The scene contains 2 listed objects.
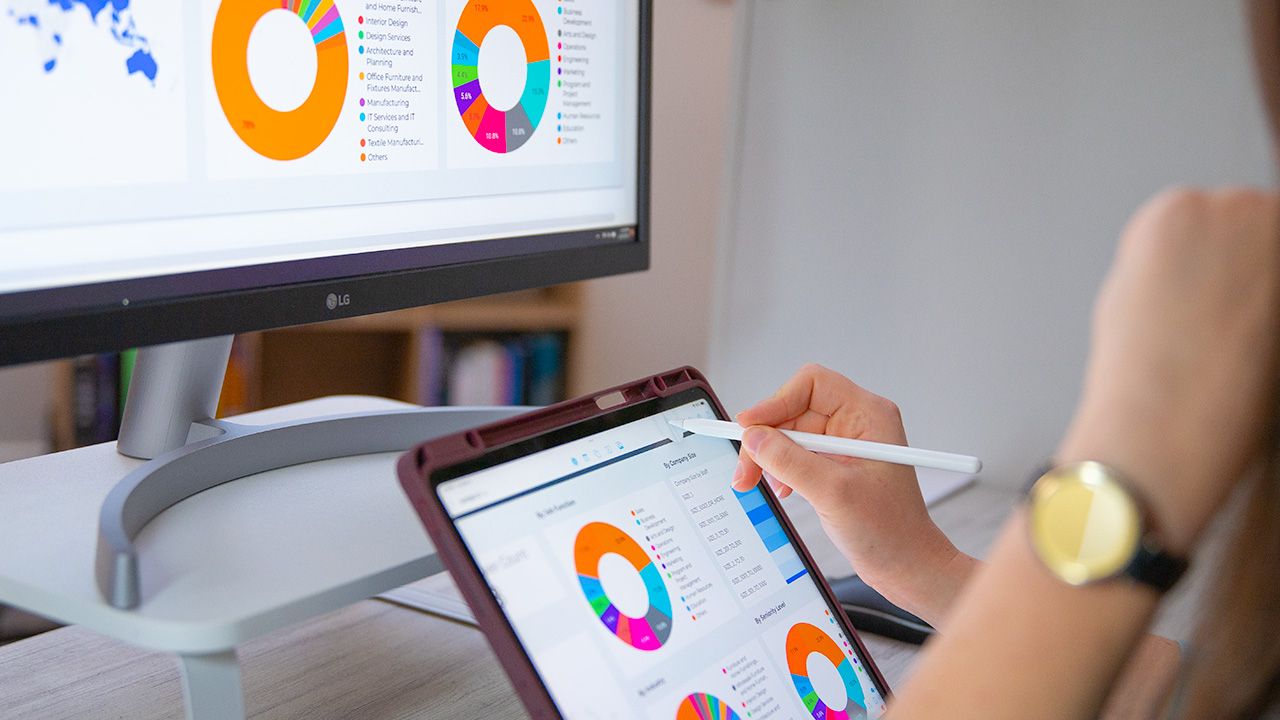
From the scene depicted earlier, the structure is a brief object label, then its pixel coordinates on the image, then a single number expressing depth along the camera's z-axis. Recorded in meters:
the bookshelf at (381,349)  2.03
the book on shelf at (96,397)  1.93
